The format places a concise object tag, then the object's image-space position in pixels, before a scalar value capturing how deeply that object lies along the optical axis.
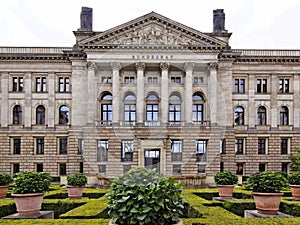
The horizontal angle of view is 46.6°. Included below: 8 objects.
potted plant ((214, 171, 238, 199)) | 23.88
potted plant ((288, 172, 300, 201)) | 22.42
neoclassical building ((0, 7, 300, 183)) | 44.69
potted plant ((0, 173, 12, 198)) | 24.38
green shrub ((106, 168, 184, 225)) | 8.96
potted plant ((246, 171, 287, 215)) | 16.22
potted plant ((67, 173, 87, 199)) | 24.95
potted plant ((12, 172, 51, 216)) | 16.39
